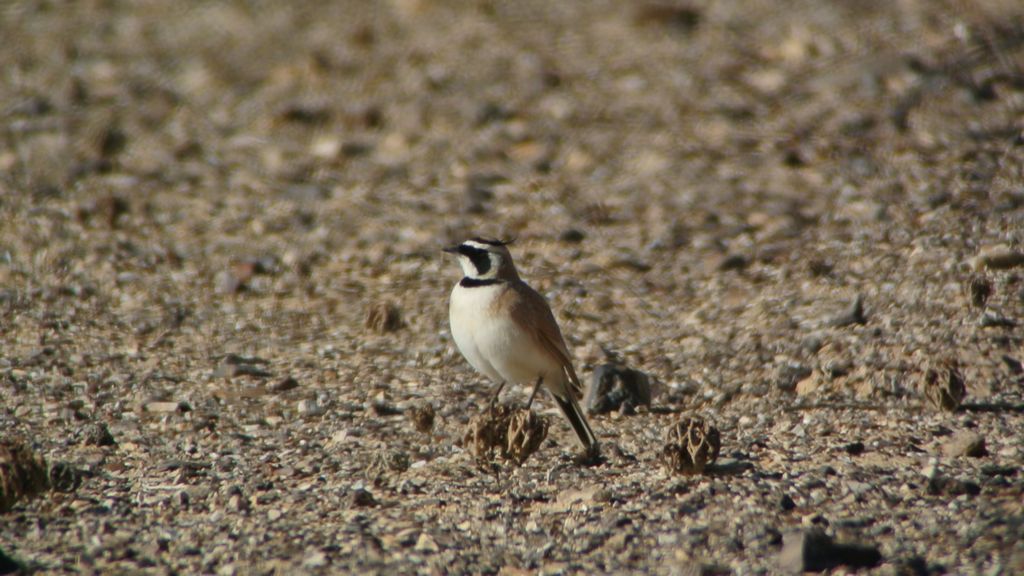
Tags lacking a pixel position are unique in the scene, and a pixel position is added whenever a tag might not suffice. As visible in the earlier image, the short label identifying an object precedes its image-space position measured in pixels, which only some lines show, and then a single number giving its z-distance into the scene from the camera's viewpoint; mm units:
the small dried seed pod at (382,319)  13594
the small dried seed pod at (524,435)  10008
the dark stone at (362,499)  9375
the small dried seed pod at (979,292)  12289
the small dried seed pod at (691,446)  9445
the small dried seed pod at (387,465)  10086
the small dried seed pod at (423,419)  10977
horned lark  10836
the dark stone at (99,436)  10674
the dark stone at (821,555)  8117
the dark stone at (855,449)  10023
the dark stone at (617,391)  11625
